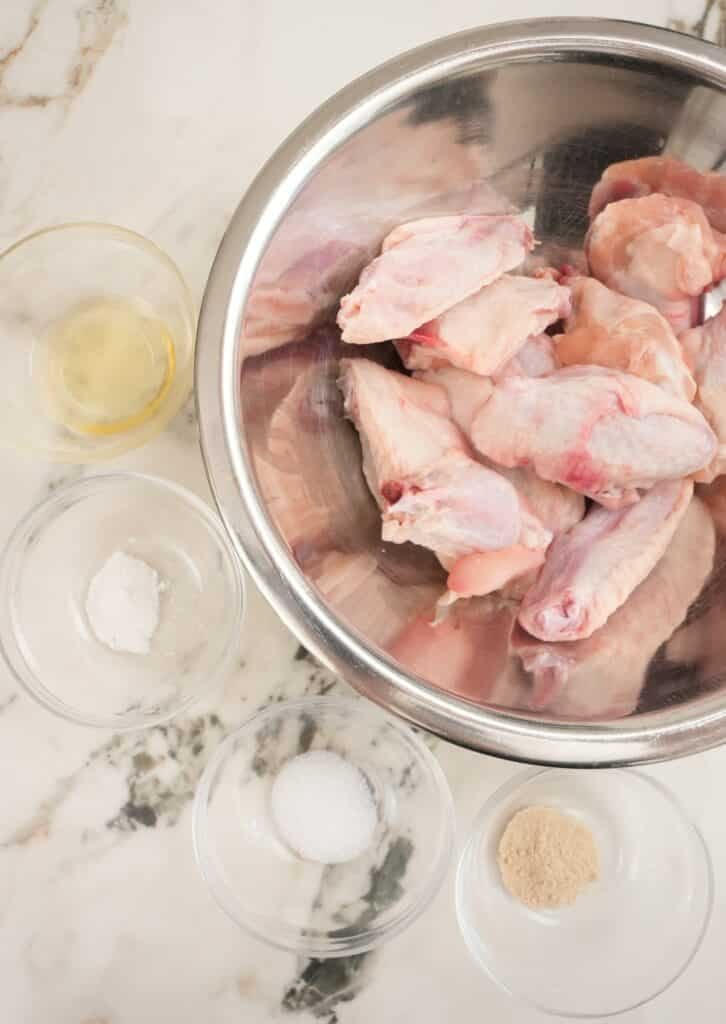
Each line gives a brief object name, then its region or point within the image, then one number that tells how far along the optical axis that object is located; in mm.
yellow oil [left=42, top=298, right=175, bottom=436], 715
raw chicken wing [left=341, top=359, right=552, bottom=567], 656
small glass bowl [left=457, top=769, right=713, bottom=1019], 721
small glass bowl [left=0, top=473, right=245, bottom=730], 716
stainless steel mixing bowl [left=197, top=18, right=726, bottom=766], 613
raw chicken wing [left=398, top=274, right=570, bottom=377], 669
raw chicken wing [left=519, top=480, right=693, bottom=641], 650
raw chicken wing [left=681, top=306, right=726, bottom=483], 673
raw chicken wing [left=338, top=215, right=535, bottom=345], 662
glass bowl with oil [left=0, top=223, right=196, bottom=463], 710
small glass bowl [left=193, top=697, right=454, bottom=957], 715
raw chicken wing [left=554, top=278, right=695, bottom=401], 665
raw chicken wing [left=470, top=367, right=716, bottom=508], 658
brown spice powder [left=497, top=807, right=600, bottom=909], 721
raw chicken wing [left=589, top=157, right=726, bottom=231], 674
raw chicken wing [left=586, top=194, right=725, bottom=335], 671
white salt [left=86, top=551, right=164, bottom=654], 716
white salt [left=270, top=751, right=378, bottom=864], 718
